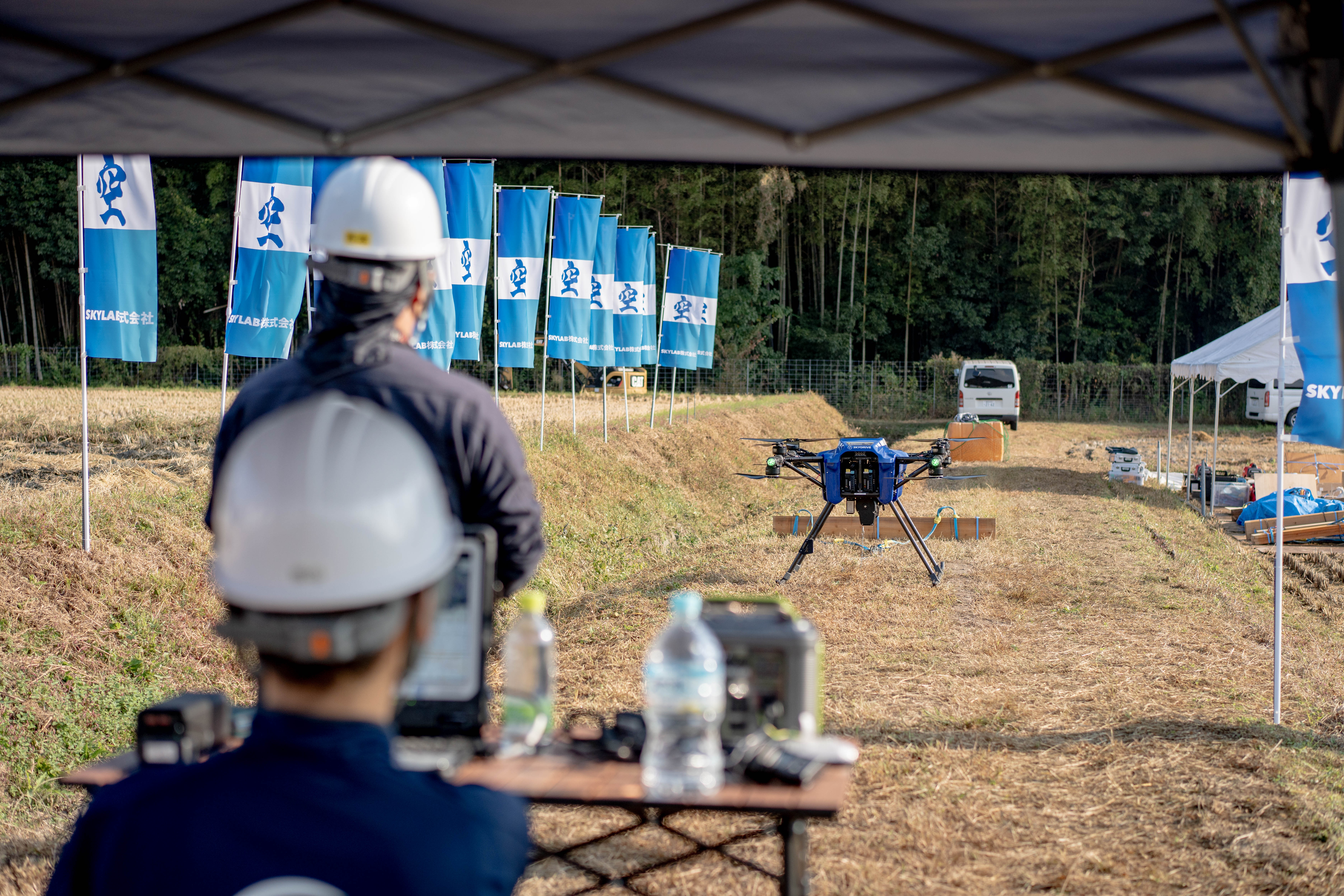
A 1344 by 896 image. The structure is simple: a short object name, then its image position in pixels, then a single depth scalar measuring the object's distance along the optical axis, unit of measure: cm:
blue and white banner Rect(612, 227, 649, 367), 2005
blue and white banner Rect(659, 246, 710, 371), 2223
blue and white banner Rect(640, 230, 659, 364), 2044
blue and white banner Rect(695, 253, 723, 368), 2250
